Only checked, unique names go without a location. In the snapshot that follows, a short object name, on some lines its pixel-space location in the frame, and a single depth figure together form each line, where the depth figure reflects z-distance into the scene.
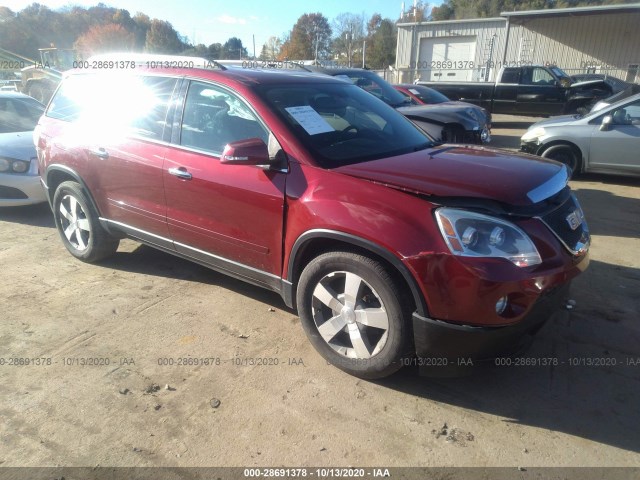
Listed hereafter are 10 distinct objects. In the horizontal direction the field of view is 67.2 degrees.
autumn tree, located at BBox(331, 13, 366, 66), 65.25
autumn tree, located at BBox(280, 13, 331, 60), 70.31
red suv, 2.49
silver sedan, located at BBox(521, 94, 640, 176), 7.32
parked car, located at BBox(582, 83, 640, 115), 9.79
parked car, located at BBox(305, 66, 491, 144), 8.30
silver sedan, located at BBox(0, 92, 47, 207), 6.09
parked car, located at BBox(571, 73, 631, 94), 16.19
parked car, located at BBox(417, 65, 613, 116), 15.34
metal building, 28.50
